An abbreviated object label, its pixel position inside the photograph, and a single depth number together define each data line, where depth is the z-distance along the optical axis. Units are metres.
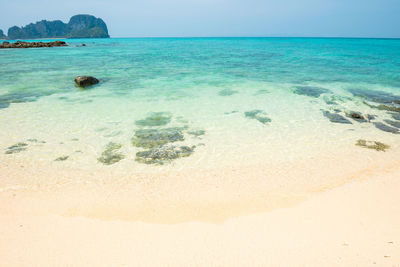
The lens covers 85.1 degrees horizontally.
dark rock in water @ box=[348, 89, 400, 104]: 15.68
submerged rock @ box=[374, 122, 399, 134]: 10.73
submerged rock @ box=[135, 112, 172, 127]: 11.62
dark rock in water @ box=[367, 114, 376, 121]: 12.30
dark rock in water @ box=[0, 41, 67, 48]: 68.34
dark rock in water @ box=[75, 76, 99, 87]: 18.75
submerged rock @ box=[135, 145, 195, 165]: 8.34
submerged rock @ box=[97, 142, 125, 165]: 8.24
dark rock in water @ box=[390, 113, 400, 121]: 12.44
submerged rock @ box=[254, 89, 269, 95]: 17.44
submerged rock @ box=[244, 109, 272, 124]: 12.06
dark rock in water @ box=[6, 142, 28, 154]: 8.63
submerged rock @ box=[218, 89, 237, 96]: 17.11
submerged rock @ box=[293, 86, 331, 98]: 17.17
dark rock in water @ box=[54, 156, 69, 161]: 8.27
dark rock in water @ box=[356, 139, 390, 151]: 9.09
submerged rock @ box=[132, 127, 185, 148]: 9.58
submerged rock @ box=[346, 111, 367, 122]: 12.18
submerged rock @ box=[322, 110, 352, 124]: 11.92
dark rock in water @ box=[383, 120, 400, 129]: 11.45
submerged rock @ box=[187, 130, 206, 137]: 10.43
